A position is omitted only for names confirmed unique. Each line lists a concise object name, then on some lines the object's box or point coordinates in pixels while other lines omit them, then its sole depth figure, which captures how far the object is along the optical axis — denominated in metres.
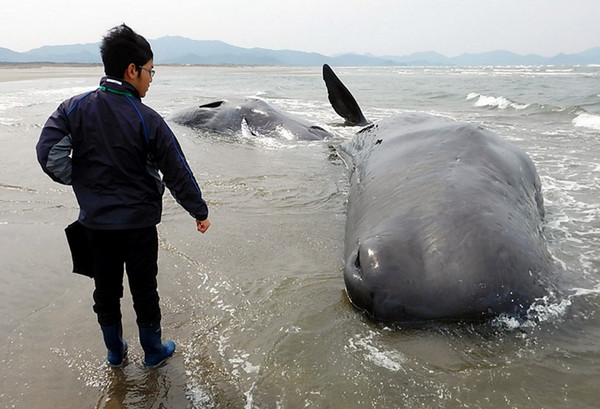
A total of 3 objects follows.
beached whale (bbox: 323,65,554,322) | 2.91
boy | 2.38
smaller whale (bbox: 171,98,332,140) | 9.35
